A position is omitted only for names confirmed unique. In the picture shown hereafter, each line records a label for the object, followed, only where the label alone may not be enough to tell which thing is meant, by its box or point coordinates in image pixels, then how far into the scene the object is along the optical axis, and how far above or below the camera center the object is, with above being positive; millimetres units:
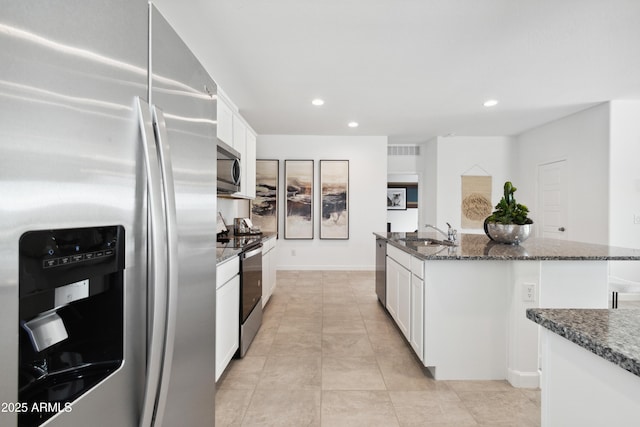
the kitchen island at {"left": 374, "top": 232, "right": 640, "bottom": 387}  2209 -600
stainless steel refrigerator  468 -8
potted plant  2666 -72
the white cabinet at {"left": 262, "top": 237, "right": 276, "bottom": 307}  3662 -693
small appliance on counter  3952 -216
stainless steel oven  2584 -732
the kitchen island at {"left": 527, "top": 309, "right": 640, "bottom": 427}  615 -329
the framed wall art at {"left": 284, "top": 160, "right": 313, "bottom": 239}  6365 +277
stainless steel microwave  2848 +400
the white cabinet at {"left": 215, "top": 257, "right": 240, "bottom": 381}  2061 -702
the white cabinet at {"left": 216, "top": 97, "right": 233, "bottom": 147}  3074 +893
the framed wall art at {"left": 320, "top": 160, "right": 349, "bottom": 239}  6383 +313
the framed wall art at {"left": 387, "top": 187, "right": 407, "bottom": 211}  9602 +398
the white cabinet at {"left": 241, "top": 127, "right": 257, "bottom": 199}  4208 +574
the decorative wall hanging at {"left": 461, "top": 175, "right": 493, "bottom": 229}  6668 +271
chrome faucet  3058 -216
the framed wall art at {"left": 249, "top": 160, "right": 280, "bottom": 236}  6301 +263
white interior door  5367 +272
